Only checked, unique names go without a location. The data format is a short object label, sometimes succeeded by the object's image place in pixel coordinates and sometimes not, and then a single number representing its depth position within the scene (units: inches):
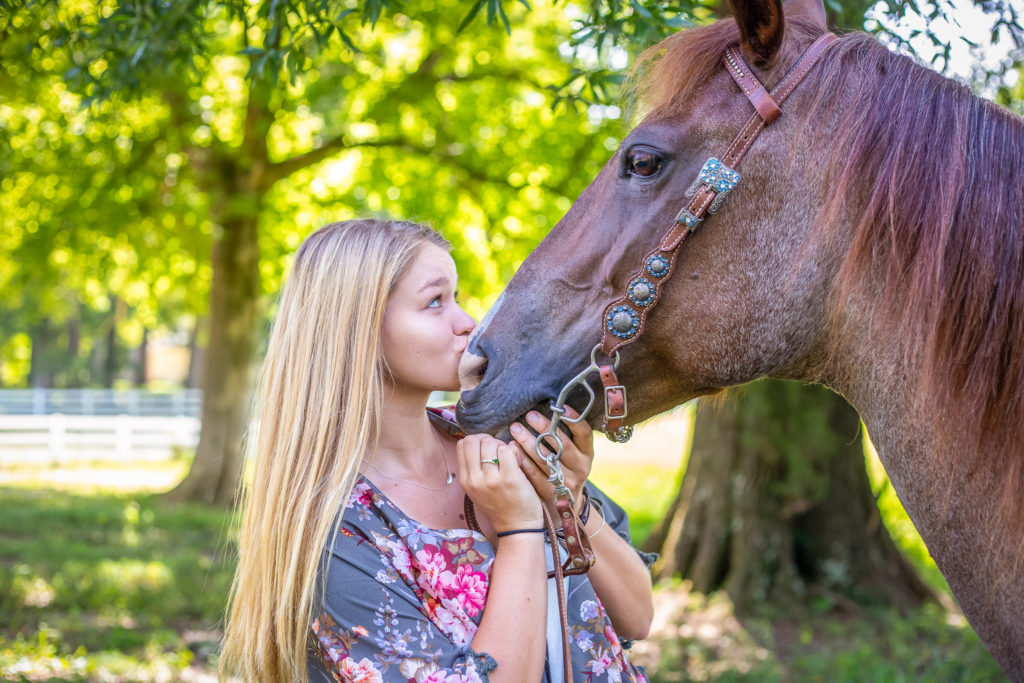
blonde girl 65.4
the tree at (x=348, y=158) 380.2
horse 57.8
